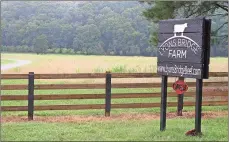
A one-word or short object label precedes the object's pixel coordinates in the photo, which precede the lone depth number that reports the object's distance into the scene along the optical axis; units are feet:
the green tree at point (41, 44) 325.87
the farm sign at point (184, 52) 38.97
